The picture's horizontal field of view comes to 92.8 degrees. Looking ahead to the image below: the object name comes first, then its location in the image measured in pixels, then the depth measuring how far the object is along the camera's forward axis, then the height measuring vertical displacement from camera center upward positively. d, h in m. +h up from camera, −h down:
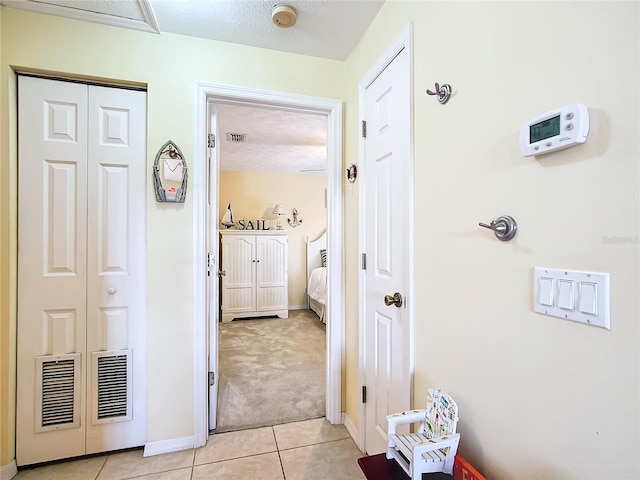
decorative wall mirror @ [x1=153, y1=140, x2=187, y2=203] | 1.73 +0.38
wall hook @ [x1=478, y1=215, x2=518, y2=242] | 0.81 +0.04
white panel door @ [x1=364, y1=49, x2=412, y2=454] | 1.35 -0.02
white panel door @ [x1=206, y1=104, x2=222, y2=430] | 1.92 -0.17
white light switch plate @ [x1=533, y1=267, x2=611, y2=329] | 0.62 -0.12
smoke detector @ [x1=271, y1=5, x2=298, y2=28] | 1.53 +1.16
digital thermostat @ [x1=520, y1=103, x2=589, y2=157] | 0.64 +0.25
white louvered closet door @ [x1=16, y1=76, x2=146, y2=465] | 1.63 -0.16
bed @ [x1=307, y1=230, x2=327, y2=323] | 4.65 -0.55
